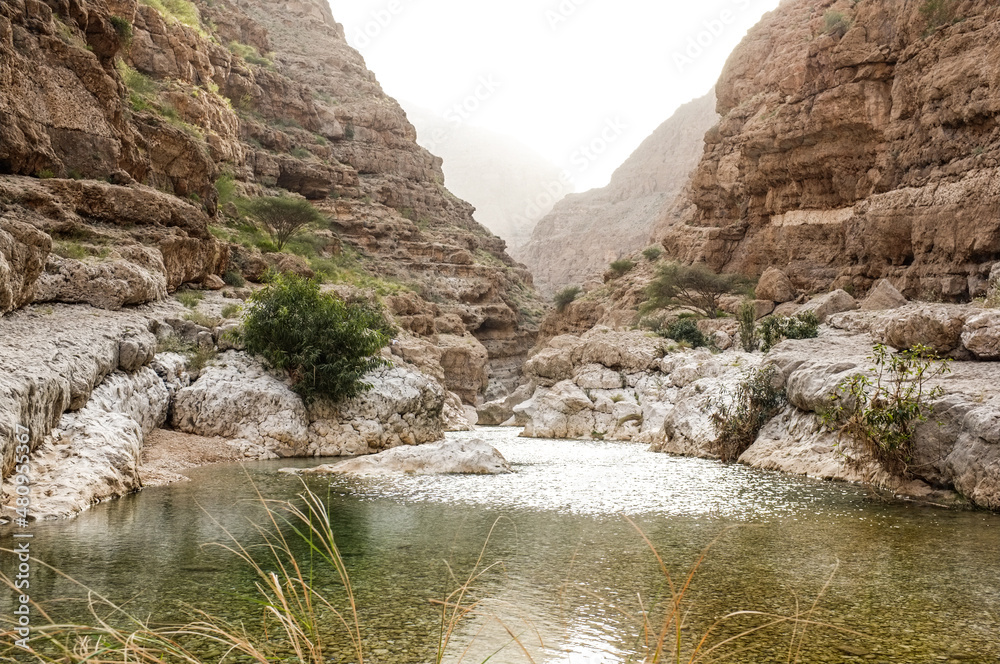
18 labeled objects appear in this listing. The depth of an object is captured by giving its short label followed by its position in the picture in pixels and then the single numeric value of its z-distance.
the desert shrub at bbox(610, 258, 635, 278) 54.31
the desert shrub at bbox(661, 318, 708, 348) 28.91
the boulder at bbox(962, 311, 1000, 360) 11.07
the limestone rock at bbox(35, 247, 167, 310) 14.33
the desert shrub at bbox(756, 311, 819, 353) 21.17
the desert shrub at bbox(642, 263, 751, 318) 38.81
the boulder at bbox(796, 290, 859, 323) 23.80
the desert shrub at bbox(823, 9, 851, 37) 32.88
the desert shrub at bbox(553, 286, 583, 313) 55.57
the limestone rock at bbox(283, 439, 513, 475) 13.15
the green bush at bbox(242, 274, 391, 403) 17.88
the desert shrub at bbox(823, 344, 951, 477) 9.90
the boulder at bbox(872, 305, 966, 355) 11.92
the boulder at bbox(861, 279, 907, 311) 22.94
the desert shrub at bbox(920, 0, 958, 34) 26.45
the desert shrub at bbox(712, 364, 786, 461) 15.25
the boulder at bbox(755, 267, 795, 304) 33.34
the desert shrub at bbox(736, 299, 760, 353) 25.74
